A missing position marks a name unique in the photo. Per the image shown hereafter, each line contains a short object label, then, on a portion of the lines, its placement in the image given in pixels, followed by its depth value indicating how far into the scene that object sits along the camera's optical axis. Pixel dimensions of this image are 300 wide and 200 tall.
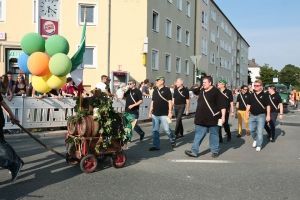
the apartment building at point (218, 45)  37.53
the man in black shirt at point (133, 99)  9.25
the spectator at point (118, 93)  12.31
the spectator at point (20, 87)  10.97
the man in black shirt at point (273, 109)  10.34
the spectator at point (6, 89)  9.80
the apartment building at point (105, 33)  20.61
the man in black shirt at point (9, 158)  5.06
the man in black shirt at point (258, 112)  8.71
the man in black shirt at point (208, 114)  7.44
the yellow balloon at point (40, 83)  6.11
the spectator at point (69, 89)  11.78
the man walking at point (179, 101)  10.49
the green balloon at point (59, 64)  5.66
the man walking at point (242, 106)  11.33
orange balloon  5.70
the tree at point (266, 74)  85.69
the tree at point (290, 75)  115.44
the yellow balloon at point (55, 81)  5.95
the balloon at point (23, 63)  6.08
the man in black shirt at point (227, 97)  10.16
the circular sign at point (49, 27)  10.69
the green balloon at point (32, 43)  5.84
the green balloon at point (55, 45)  5.86
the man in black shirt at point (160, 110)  8.26
